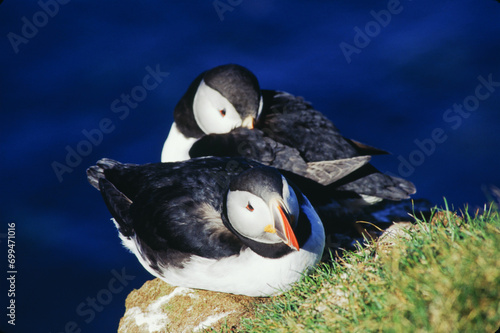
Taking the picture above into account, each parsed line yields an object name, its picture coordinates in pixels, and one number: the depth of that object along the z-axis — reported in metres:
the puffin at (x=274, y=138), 11.37
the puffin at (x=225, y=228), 8.79
